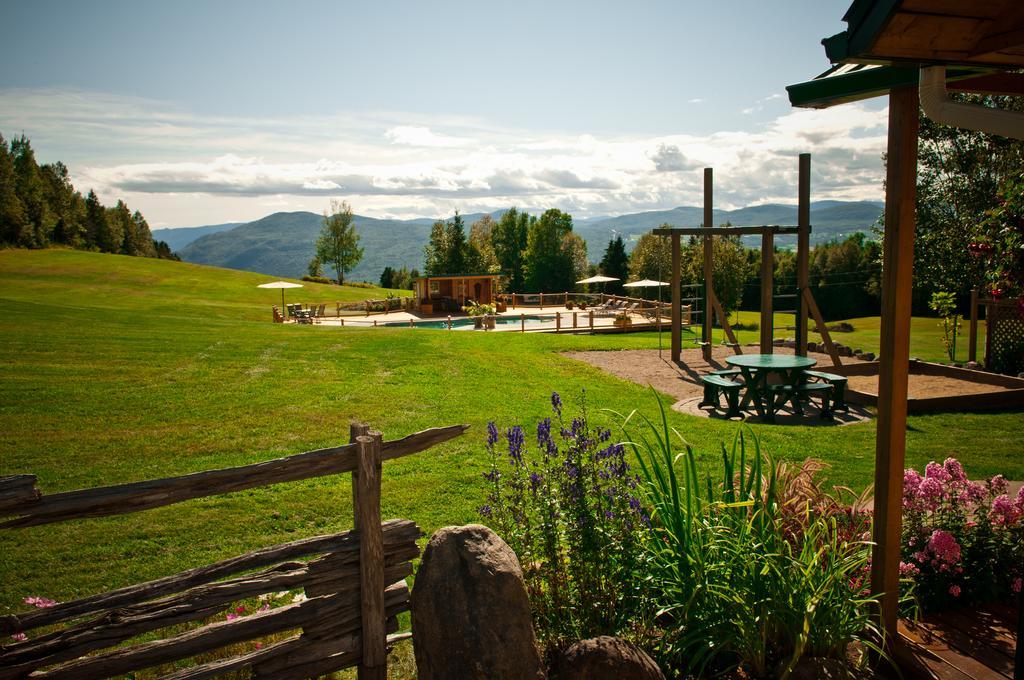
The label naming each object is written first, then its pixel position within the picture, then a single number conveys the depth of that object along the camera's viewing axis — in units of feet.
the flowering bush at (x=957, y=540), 13.05
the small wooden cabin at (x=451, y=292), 122.53
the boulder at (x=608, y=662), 9.34
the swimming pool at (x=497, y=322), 103.10
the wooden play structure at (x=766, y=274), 43.93
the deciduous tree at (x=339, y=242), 241.55
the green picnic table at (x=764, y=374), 35.22
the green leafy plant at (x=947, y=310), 55.57
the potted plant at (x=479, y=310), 109.81
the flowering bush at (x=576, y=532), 11.82
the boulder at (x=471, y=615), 10.09
